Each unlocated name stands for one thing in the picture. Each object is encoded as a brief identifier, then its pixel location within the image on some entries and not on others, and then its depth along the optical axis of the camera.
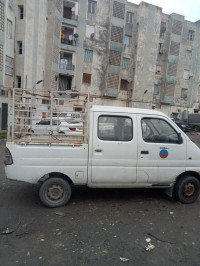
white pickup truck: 3.97
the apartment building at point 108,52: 22.33
